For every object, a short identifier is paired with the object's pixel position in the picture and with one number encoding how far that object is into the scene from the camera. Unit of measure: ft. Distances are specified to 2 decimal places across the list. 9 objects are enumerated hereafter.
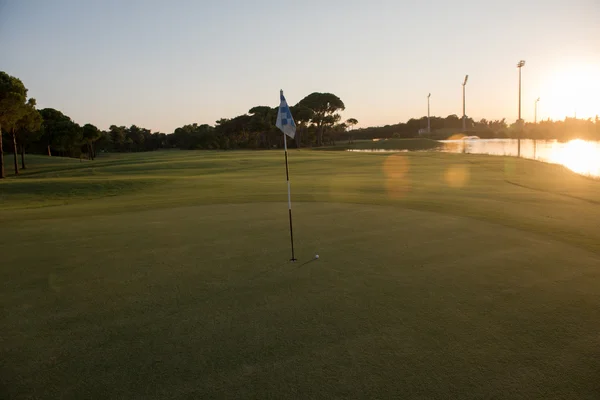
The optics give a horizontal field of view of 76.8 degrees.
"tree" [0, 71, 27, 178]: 106.22
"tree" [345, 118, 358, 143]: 426.10
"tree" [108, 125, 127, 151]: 327.67
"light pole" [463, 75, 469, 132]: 390.01
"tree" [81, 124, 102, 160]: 220.02
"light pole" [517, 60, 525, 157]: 265.34
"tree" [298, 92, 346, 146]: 355.77
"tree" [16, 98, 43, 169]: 124.16
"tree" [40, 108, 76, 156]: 205.77
